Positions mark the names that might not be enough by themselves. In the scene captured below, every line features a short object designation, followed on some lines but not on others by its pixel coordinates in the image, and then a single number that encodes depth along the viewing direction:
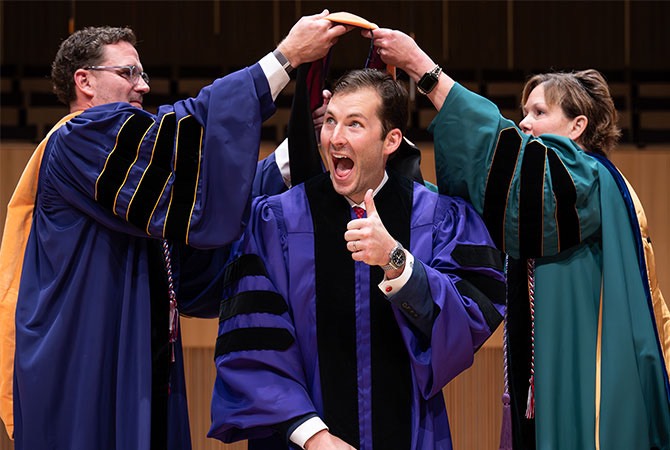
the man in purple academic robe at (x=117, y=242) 5.00
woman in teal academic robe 5.22
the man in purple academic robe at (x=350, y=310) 4.65
